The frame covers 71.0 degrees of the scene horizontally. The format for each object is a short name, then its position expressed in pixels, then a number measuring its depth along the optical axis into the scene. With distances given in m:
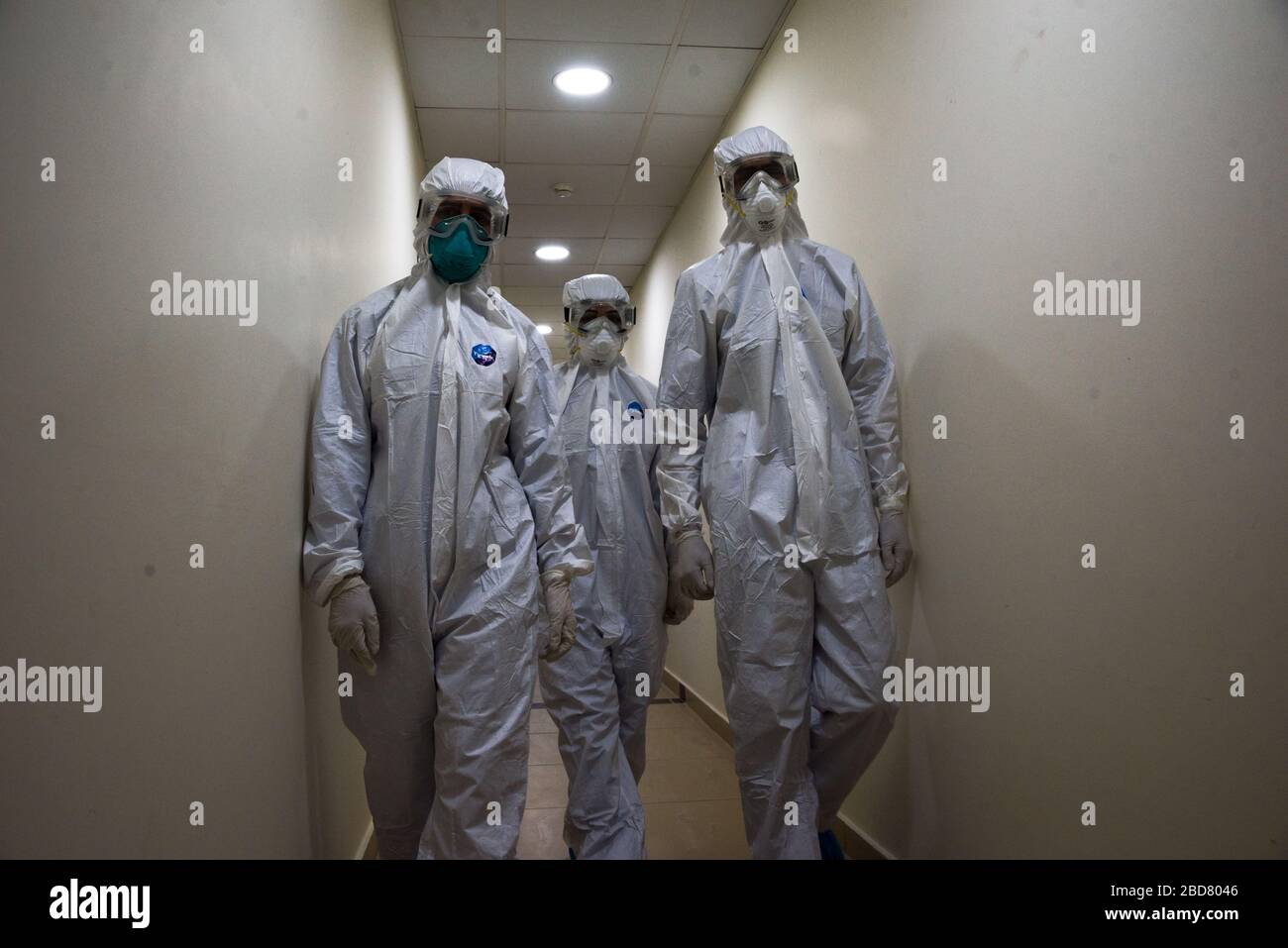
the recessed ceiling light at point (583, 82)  3.35
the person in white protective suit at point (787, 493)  1.84
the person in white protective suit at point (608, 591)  2.21
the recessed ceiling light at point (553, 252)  5.19
